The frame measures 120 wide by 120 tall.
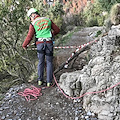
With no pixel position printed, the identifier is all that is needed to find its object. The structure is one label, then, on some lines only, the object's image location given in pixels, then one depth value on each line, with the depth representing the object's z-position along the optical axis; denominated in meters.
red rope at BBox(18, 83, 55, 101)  4.51
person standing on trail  4.71
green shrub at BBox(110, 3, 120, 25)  9.83
